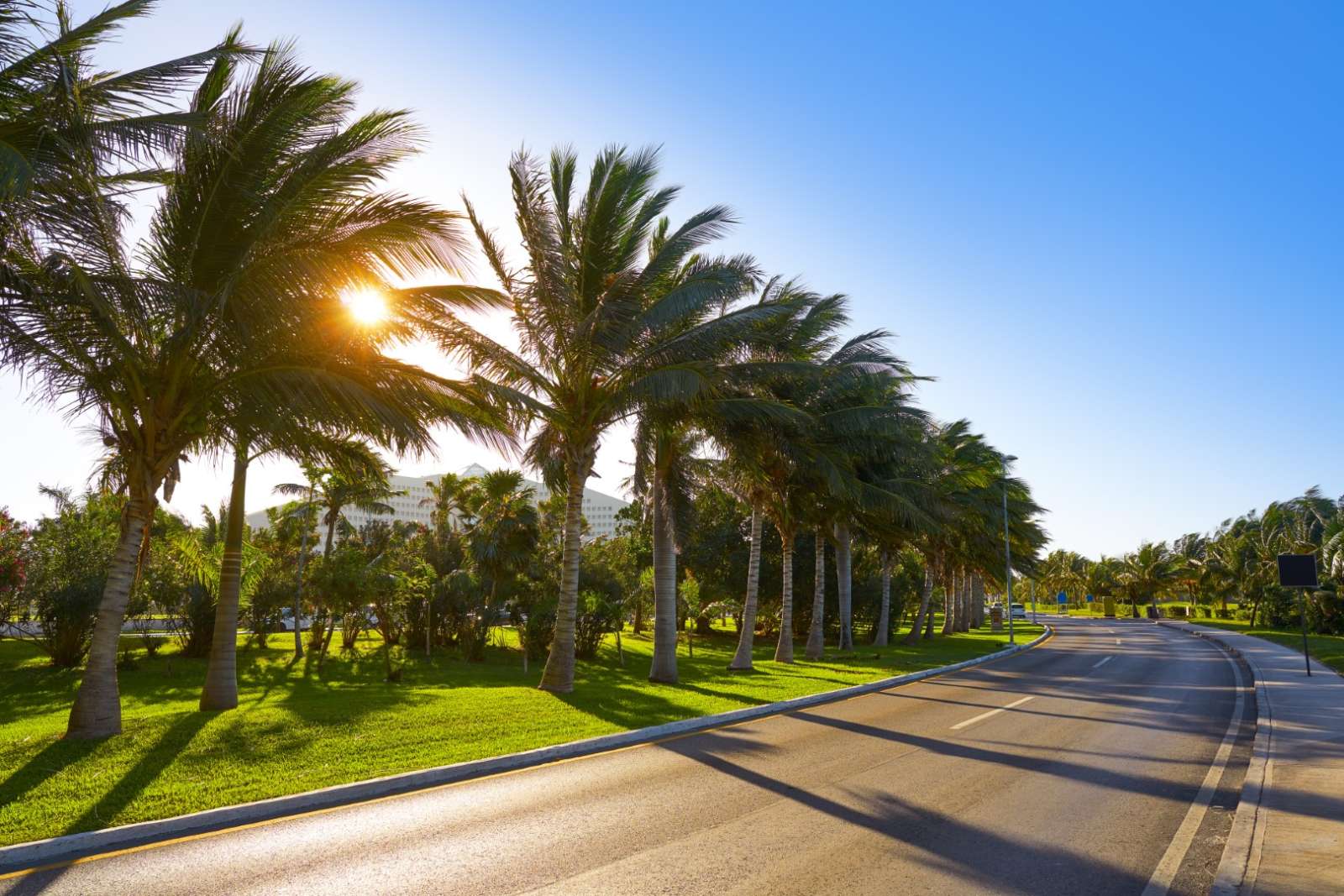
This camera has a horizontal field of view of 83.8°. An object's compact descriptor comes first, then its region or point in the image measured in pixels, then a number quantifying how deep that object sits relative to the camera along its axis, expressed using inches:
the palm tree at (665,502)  750.5
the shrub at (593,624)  1110.4
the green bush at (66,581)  855.7
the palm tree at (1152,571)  3262.1
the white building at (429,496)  1941.2
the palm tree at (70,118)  321.1
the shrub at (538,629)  1057.5
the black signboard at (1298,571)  732.7
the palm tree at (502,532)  1314.0
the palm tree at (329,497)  1084.8
